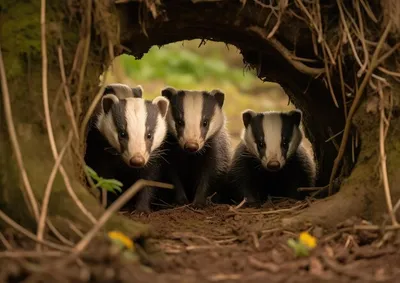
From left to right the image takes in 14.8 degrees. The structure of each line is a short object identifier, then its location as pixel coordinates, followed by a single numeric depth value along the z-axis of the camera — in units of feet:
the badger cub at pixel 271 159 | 40.81
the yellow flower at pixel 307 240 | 25.99
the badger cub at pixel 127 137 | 35.60
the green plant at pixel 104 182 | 27.50
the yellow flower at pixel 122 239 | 23.67
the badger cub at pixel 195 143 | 39.73
